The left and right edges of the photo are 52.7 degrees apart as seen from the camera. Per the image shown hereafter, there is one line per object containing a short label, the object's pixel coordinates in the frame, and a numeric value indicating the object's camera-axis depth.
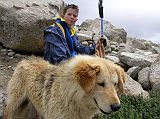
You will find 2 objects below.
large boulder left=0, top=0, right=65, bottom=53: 4.22
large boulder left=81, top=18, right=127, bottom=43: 7.80
